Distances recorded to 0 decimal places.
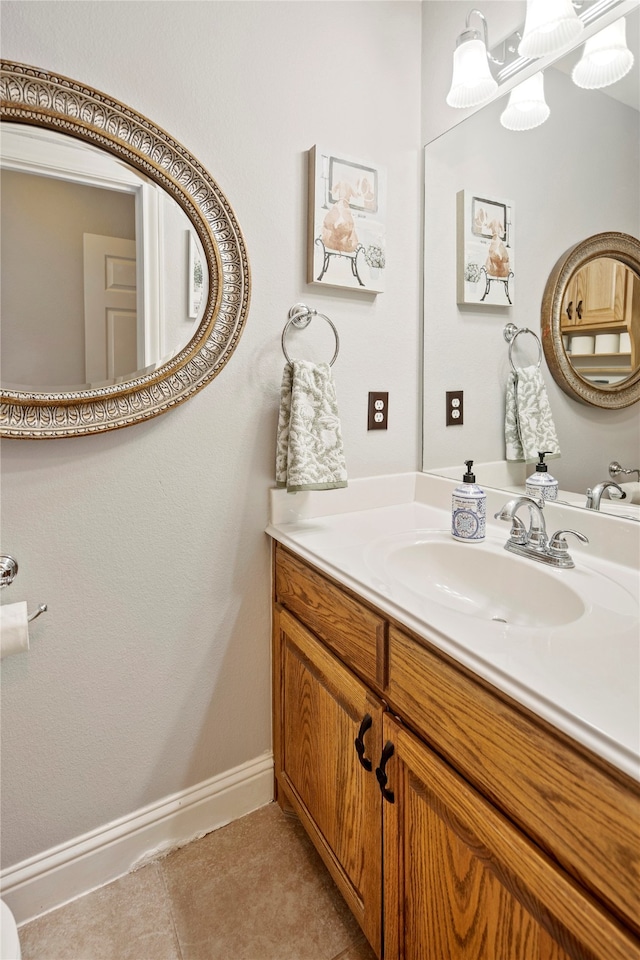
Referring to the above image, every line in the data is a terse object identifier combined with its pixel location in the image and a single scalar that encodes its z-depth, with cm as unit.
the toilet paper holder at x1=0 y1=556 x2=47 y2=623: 101
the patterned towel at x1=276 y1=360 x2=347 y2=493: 122
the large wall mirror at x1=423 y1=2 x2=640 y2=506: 101
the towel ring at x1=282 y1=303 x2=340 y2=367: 130
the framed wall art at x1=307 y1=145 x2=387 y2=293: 129
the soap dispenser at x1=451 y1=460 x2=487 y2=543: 117
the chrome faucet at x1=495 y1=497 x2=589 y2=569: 101
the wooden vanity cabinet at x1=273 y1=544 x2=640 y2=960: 53
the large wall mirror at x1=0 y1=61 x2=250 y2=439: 97
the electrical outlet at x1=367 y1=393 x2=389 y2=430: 147
